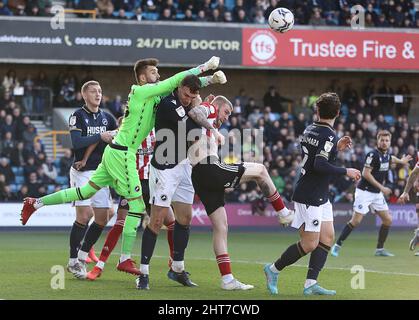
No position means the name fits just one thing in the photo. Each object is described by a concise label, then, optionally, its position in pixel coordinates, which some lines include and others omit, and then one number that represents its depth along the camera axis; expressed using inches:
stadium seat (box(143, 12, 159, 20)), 1234.3
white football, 563.5
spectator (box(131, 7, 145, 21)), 1216.2
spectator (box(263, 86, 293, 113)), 1295.5
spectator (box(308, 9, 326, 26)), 1272.1
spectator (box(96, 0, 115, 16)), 1208.2
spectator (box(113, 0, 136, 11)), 1225.4
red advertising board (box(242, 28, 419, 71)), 1248.8
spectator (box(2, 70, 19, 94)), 1184.0
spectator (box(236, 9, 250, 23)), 1253.1
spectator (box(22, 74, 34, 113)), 1196.5
